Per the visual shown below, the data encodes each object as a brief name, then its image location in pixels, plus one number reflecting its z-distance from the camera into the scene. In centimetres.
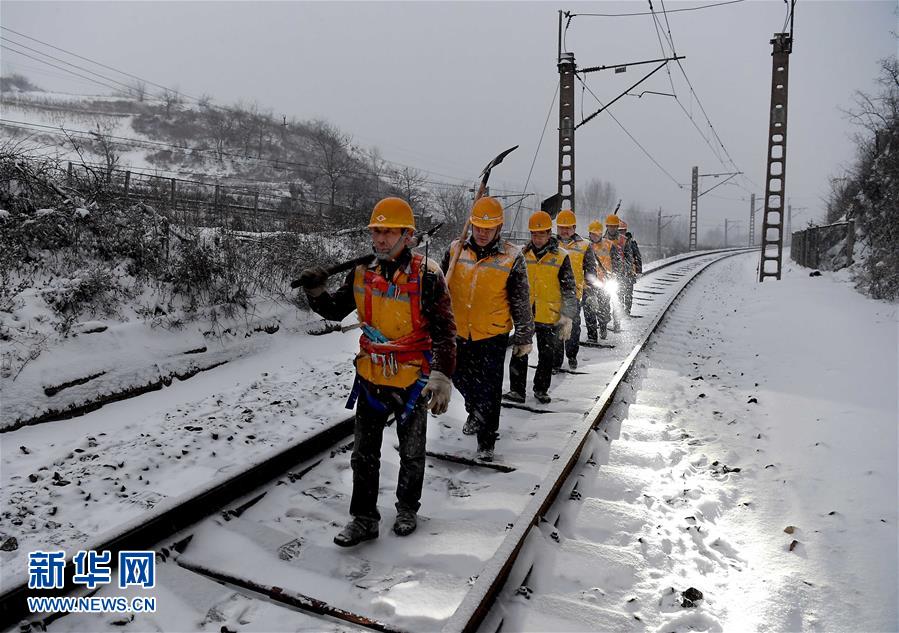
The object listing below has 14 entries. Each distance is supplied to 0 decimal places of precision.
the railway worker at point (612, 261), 1007
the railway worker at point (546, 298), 603
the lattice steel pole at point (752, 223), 7992
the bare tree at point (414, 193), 2687
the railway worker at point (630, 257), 1170
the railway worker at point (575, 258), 777
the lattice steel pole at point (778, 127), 1961
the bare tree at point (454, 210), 2304
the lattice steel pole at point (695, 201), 5053
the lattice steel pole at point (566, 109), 1762
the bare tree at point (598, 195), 12888
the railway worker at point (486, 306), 454
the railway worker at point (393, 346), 320
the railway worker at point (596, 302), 933
